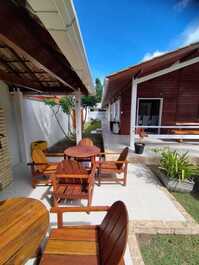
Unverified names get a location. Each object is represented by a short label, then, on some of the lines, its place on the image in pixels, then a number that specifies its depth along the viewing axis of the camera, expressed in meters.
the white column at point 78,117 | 5.28
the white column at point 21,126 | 4.61
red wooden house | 7.38
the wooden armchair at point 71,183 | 2.56
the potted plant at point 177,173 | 3.30
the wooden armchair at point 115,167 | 3.43
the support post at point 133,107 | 5.00
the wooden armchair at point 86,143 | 4.48
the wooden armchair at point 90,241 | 1.17
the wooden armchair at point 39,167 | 3.25
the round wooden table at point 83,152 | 3.36
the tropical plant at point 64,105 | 8.06
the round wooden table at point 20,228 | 1.23
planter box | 3.28
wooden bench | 6.48
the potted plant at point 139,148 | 4.83
